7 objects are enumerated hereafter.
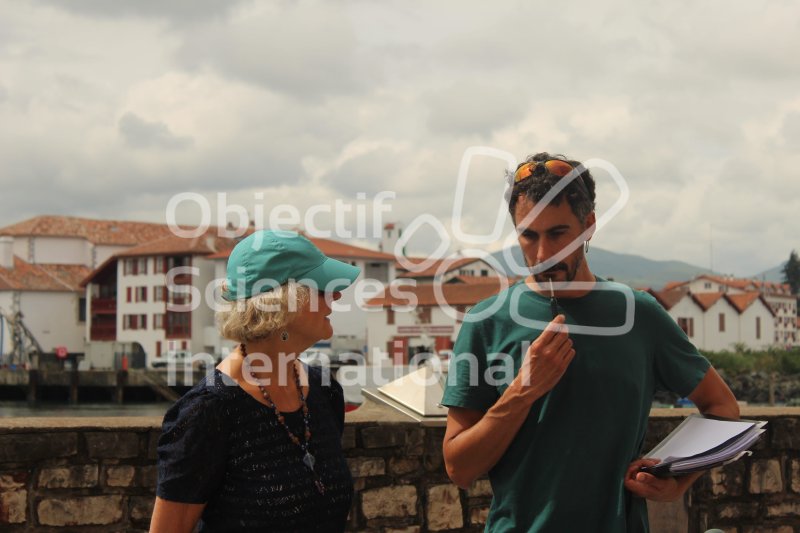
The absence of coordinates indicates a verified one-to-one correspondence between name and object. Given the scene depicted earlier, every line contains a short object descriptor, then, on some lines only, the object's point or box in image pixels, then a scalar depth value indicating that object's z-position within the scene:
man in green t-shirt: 2.42
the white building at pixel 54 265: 90.06
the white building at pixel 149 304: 77.81
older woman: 2.45
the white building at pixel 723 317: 74.12
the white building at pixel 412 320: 72.75
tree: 157.50
